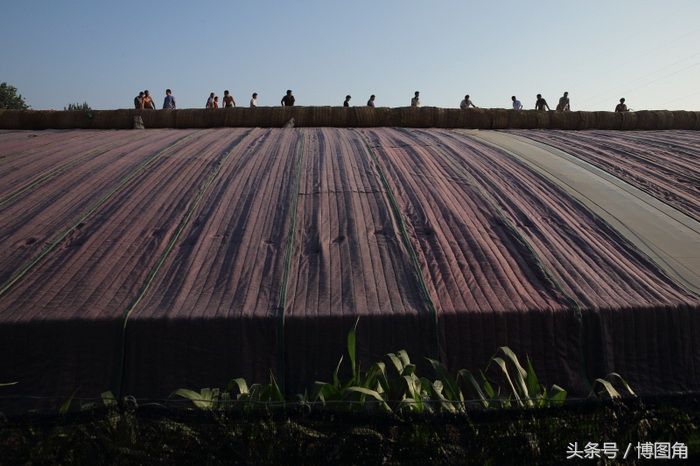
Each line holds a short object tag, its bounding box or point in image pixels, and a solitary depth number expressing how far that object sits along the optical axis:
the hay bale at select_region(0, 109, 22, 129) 12.37
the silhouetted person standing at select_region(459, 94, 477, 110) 15.51
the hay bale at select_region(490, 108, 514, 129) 12.01
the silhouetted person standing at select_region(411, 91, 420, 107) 15.34
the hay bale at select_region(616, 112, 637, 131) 12.31
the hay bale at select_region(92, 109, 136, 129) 12.10
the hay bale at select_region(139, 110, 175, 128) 12.16
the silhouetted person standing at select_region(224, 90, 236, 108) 14.49
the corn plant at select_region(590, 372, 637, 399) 4.33
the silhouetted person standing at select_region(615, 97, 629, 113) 14.43
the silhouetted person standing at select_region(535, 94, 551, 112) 15.40
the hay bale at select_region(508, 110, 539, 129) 12.07
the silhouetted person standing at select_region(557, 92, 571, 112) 15.60
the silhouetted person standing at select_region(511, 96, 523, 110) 15.84
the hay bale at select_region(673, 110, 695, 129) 12.34
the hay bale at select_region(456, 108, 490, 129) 12.02
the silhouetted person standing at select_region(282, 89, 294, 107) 14.06
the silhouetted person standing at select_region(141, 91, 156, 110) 13.78
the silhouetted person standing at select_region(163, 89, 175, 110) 14.21
